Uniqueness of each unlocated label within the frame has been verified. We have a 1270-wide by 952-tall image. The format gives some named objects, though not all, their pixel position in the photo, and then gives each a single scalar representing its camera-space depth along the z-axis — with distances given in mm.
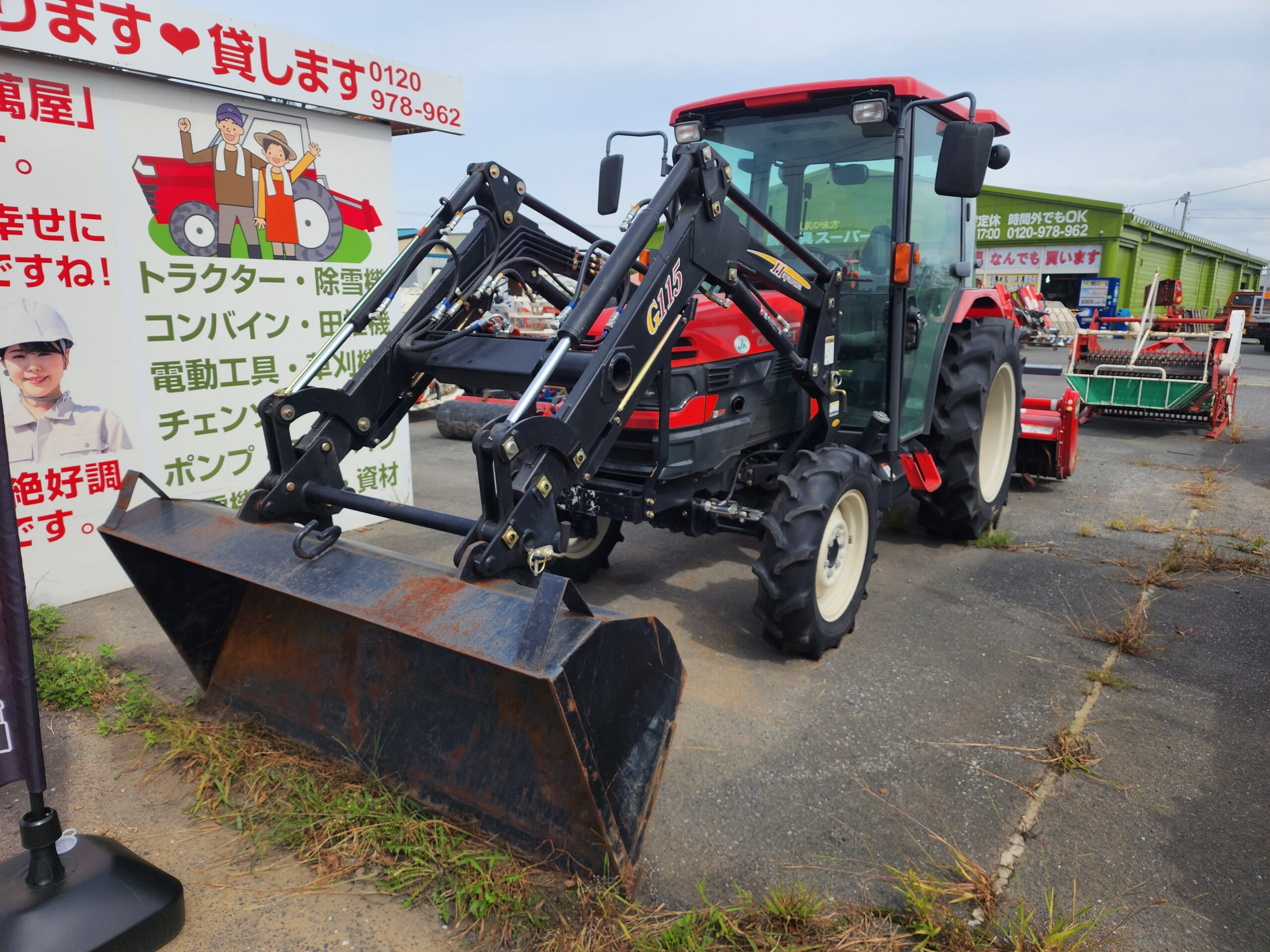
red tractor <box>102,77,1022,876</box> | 2256
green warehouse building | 24594
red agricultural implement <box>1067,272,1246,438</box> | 8617
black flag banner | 2021
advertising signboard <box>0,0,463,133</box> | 4027
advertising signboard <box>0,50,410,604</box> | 4188
